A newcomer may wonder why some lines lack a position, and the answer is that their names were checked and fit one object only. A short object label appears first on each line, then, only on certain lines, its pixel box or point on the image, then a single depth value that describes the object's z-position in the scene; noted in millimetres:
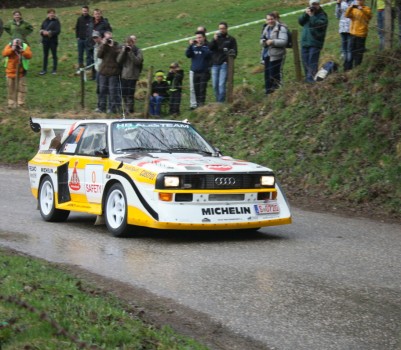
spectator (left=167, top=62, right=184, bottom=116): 21500
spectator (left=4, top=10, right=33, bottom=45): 25875
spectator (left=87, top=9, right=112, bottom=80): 23766
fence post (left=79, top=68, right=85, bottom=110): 23453
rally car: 10594
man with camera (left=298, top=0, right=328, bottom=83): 18328
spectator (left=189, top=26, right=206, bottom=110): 20859
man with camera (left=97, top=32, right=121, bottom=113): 21391
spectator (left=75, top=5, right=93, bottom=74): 26750
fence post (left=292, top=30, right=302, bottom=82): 18938
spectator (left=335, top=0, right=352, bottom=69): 18062
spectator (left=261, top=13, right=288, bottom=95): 18906
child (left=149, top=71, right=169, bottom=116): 21797
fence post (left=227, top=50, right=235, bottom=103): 19766
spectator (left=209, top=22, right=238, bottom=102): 19953
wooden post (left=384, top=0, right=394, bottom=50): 16781
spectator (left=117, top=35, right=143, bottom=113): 21188
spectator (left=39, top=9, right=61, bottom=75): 27688
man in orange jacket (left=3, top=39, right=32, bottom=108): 24406
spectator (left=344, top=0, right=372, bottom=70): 17438
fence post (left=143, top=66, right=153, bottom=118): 21656
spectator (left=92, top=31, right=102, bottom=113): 22344
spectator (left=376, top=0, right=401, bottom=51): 17062
